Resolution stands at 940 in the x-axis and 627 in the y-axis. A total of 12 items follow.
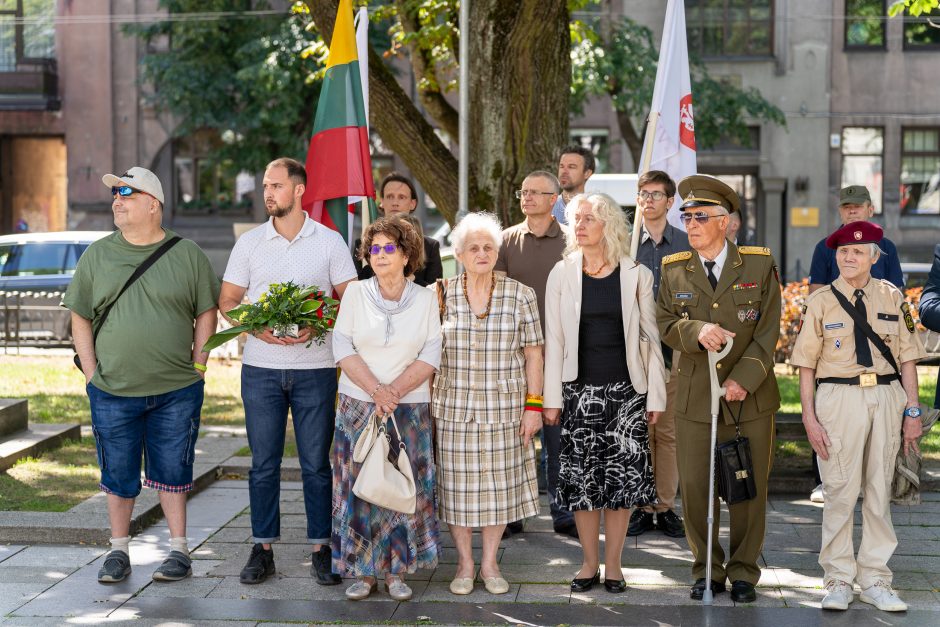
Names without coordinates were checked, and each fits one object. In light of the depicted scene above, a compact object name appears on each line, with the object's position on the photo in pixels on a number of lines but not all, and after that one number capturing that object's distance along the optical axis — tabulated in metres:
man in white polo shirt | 6.18
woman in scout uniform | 5.72
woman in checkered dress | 6.00
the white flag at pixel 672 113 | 8.09
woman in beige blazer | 6.01
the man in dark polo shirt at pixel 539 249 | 7.05
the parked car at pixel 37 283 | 17.27
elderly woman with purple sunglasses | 5.90
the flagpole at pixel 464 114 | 9.16
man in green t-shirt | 6.17
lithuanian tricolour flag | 7.68
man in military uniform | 5.79
